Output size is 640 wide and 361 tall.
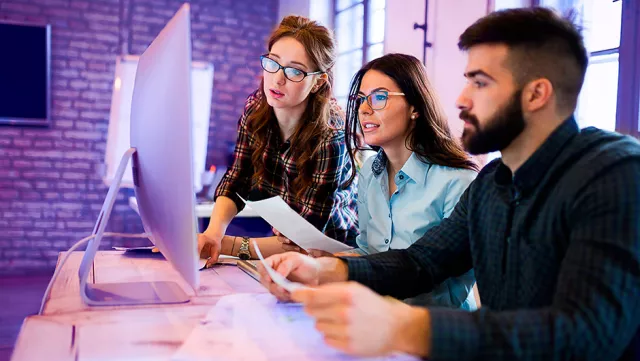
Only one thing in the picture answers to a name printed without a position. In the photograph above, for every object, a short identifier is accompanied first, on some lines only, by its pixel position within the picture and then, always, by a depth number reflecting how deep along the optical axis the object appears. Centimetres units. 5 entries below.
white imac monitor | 87
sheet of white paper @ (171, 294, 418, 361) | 81
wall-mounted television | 474
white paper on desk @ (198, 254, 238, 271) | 155
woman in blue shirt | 148
